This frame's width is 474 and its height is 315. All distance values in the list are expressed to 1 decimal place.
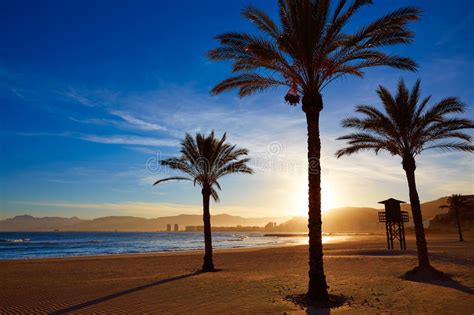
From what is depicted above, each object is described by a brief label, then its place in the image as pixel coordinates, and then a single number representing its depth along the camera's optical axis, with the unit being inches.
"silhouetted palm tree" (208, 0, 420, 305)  399.2
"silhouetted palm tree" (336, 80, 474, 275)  558.8
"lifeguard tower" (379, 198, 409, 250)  1151.0
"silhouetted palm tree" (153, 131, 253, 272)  801.6
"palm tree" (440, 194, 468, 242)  1749.5
